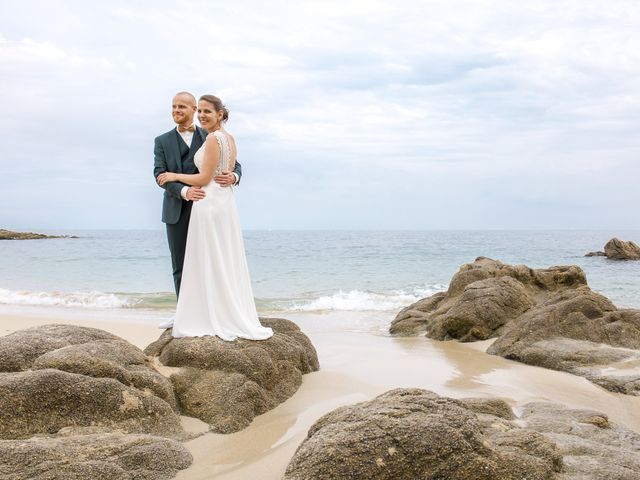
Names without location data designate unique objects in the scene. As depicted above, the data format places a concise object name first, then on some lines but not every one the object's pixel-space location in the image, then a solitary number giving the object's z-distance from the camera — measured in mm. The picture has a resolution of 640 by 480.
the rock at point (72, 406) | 3832
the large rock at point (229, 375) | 4859
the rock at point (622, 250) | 37281
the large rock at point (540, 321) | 7605
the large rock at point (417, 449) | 3107
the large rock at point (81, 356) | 4391
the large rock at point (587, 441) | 3482
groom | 6322
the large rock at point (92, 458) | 3164
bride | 5969
